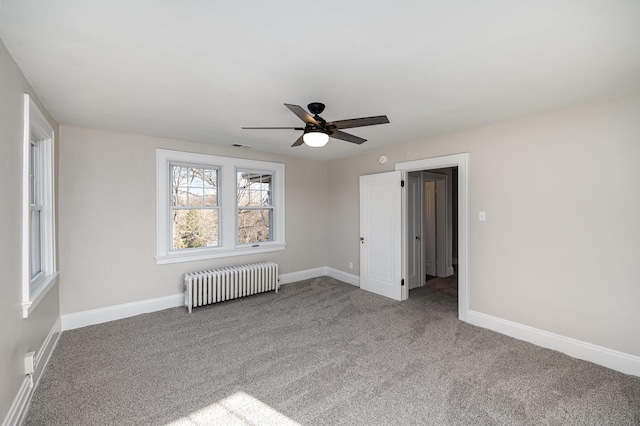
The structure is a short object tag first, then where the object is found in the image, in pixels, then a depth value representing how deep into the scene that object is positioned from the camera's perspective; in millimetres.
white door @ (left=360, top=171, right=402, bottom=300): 4348
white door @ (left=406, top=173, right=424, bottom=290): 4938
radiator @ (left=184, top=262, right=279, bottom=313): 3883
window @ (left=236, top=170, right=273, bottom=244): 4785
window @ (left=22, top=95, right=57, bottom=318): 2473
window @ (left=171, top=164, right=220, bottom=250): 4125
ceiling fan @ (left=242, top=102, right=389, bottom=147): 2262
